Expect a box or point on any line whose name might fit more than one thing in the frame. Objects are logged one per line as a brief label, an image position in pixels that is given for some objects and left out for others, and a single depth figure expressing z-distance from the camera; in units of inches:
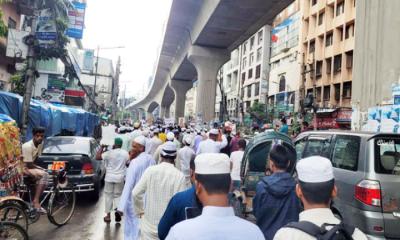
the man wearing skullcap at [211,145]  366.9
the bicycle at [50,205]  214.2
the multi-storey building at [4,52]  833.5
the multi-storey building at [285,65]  1941.4
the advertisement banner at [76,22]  633.6
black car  334.3
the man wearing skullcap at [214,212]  71.7
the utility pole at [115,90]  2659.0
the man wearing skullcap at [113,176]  289.0
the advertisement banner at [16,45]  468.1
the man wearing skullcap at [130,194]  192.9
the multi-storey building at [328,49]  1547.7
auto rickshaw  269.3
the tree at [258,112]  1861.5
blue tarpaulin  454.9
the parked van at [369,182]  176.6
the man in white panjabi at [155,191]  151.3
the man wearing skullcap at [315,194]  76.6
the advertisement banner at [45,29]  475.2
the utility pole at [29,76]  457.1
